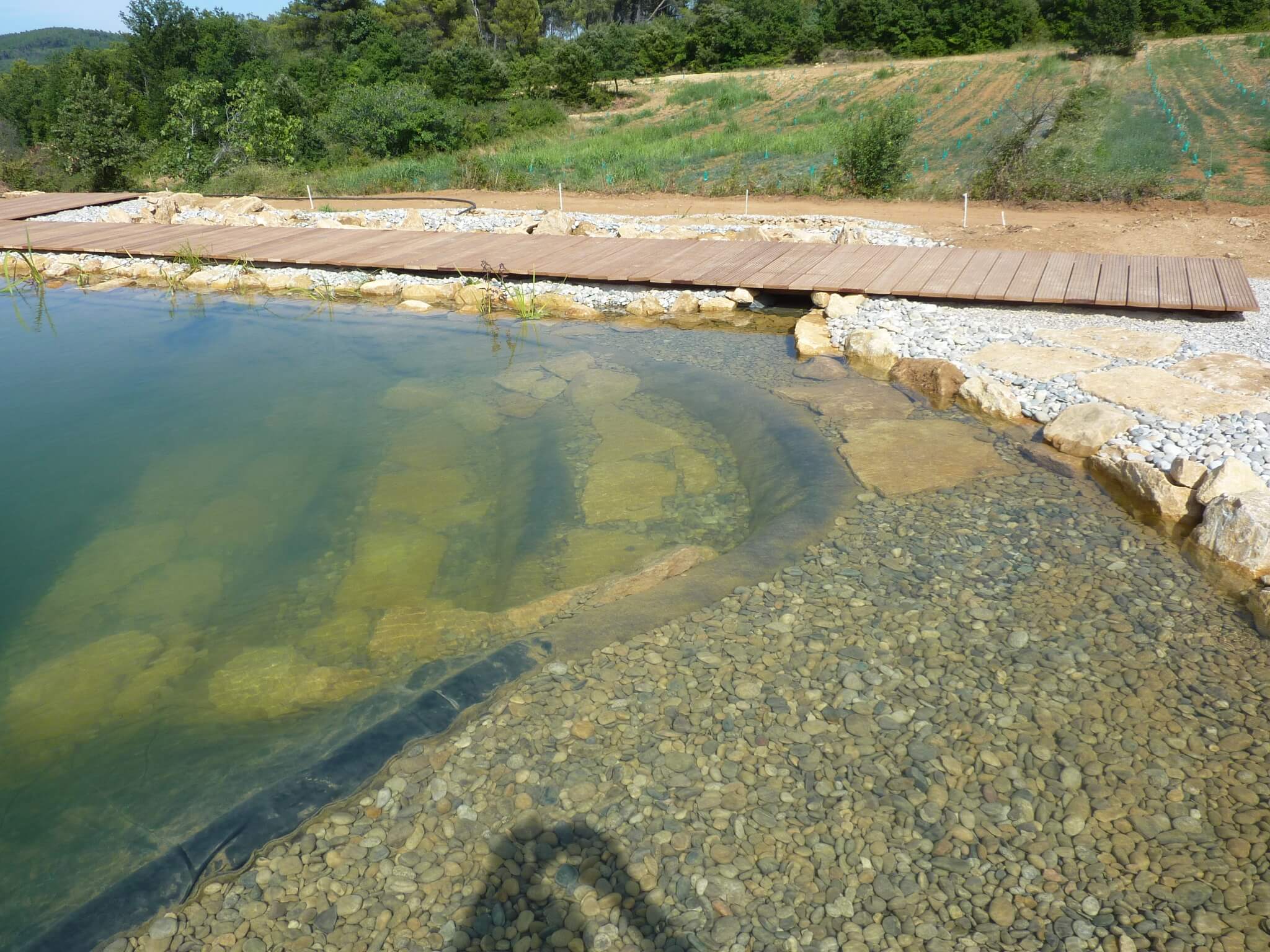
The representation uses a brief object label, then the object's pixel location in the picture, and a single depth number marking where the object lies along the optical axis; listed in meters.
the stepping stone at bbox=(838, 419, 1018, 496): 3.69
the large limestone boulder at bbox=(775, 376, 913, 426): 4.38
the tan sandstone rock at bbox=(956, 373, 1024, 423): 4.28
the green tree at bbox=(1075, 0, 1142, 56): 24.92
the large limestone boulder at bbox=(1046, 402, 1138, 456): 3.86
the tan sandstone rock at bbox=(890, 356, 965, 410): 4.52
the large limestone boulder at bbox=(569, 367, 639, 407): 4.88
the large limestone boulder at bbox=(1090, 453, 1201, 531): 3.33
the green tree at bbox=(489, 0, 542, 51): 38.78
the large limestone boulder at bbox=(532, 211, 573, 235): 8.99
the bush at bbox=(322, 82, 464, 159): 17.09
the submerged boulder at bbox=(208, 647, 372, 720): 2.66
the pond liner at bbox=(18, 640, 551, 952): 1.93
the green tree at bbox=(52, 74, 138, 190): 15.04
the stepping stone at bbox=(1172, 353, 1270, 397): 4.20
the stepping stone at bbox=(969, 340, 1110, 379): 4.64
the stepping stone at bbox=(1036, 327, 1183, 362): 4.77
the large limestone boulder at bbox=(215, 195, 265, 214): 11.09
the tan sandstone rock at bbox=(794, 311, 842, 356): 5.36
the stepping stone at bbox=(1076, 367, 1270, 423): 3.99
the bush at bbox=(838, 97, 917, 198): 10.58
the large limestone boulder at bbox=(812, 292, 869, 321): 5.80
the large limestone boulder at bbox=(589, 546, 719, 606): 3.09
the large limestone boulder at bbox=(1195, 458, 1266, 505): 3.28
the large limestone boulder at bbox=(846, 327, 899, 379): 4.96
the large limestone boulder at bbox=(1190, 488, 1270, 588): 2.94
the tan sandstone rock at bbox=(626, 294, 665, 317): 6.33
